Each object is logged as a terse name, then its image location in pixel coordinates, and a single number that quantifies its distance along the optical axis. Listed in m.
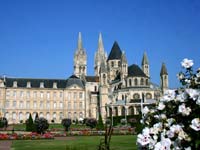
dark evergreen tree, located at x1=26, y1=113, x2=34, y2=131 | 36.81
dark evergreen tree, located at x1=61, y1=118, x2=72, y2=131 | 37.56
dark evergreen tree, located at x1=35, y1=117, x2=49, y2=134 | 31.05
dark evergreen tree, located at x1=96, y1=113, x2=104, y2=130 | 40.68
